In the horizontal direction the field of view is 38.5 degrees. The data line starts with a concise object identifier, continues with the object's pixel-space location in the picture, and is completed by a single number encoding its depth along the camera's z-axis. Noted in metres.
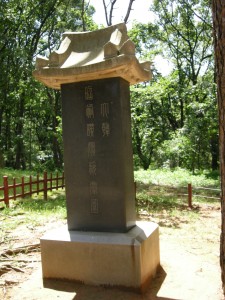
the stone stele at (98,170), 4.57
